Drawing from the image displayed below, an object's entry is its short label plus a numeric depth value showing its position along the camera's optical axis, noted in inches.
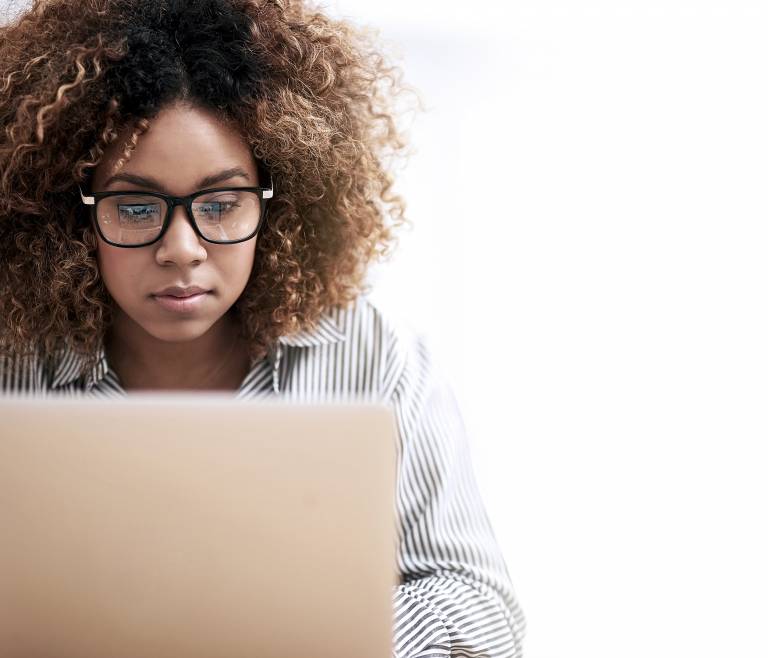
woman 49.7
